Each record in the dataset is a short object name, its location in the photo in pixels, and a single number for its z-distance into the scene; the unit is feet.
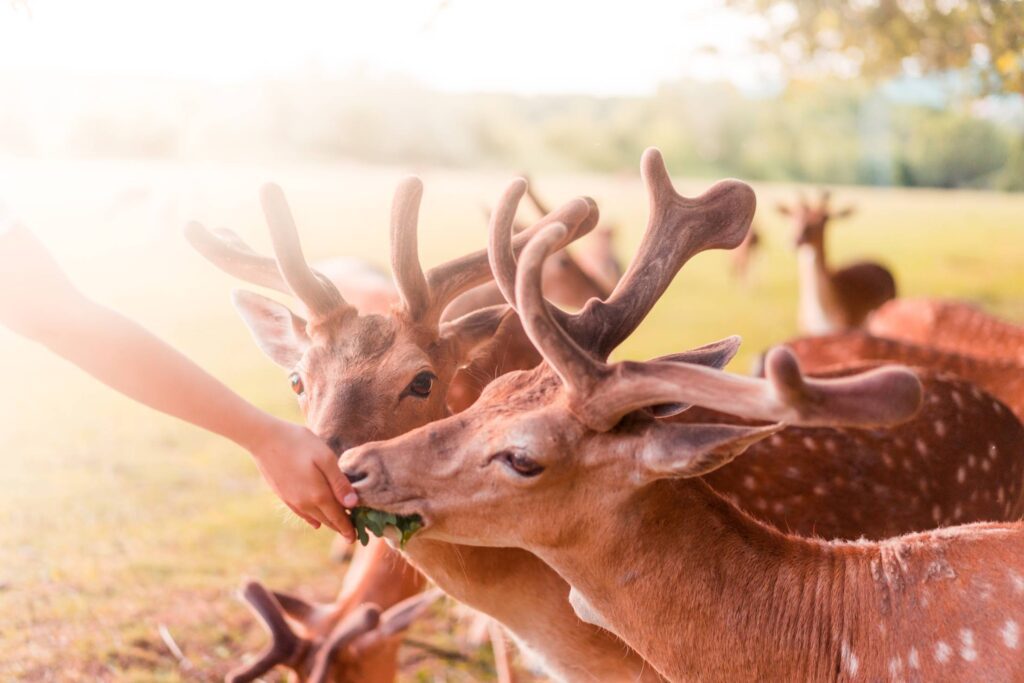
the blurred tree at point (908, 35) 13.66
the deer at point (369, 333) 9.07
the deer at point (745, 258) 59.47
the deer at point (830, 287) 35.94
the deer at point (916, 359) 16.35
